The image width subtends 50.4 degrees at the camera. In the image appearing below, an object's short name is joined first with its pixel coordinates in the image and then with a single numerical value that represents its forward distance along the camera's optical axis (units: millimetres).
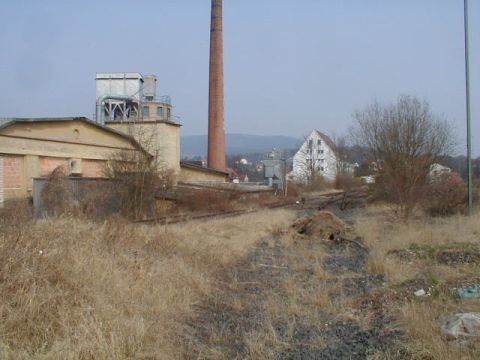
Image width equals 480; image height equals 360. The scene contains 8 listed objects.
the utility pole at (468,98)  19891
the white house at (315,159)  67488
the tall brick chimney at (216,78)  46812
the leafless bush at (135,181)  20016
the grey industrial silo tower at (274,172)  48406
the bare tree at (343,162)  64875
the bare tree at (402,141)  23756
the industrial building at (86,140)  25281
